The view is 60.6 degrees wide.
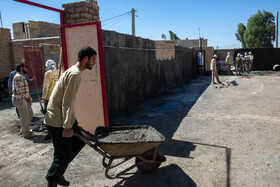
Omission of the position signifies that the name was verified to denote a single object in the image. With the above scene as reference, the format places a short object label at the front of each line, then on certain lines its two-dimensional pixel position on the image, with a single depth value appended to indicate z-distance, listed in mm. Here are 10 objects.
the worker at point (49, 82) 5543
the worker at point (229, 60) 17209
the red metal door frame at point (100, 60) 4789
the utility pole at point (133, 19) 20278
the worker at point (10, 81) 6026
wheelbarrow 3020
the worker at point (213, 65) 13677
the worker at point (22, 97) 5348
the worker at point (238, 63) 18997
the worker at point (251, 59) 22500
